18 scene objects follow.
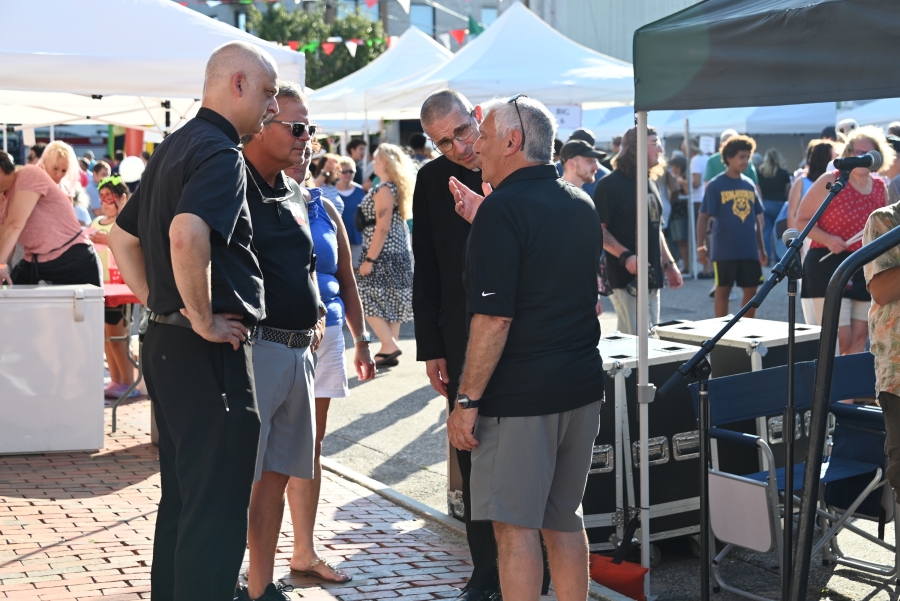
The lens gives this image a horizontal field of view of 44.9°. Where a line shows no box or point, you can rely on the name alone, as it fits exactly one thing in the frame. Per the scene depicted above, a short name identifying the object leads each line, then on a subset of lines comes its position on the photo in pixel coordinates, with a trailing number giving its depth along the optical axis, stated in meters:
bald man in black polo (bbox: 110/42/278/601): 3.20
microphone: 3.43
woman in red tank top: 7.35
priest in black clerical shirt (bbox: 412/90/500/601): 4.22
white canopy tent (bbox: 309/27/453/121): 17.09
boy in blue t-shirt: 9.98
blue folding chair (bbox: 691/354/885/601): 4.28
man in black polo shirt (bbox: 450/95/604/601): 3.37
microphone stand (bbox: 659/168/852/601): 3.44
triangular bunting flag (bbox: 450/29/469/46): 24.10
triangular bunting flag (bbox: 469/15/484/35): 25.13
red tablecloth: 7.65
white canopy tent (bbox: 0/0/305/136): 7.13
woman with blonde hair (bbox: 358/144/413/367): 9.80
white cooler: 6.68
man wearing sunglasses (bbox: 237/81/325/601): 3.79
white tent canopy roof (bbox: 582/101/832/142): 20.94
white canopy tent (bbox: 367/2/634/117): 13.05
